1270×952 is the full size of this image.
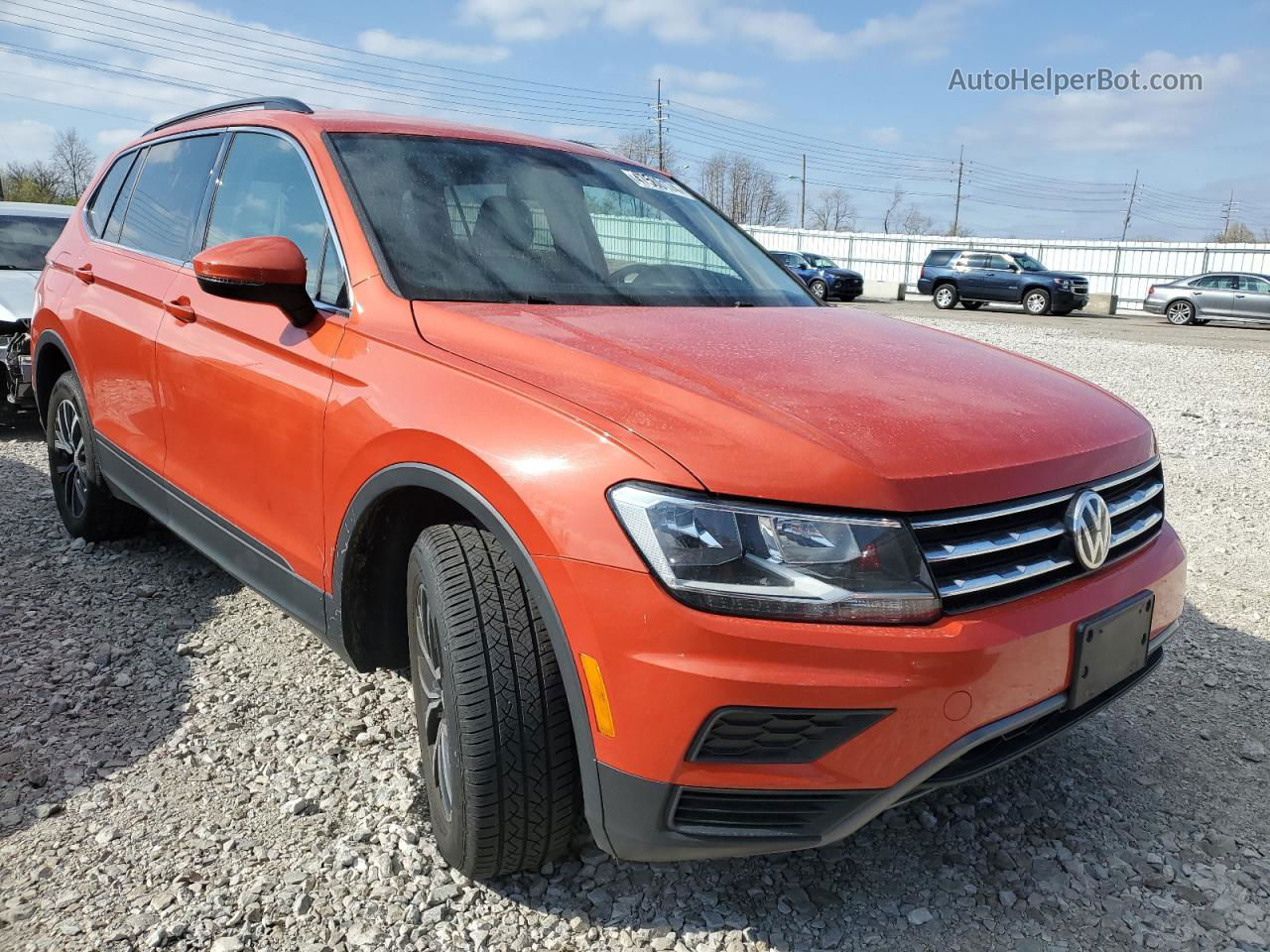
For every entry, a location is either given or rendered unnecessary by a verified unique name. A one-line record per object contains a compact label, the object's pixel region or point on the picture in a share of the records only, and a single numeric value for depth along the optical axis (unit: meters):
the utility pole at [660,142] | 52.88
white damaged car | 6.01
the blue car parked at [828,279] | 27.41
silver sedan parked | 22.11
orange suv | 1.64
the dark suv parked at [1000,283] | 24.36
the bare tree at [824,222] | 78.71
